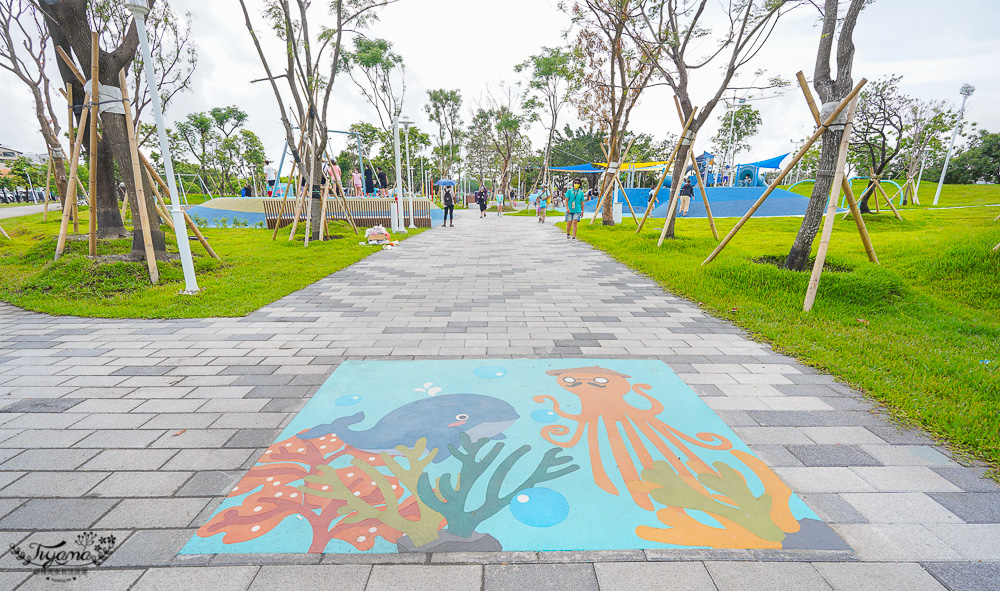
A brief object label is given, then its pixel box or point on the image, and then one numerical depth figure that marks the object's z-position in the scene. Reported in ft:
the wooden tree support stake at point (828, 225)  16.79
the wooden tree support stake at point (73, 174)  21.63
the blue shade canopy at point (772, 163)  99.55
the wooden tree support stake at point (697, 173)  31.39
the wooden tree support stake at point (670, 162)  31.93
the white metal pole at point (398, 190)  46.68
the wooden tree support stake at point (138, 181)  20.38
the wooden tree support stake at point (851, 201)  18.74
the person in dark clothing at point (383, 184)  68.59
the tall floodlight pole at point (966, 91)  56.80
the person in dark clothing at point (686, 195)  65.57
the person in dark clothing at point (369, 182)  68.00
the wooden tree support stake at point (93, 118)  19.49
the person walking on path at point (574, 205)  45.47
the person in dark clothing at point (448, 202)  60.99
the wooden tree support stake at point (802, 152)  17.17
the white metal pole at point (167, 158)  17.37
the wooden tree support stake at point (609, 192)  50.91
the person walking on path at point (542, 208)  73.82
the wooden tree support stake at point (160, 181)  23.50
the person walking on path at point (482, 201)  83.41
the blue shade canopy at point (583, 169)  119.60
